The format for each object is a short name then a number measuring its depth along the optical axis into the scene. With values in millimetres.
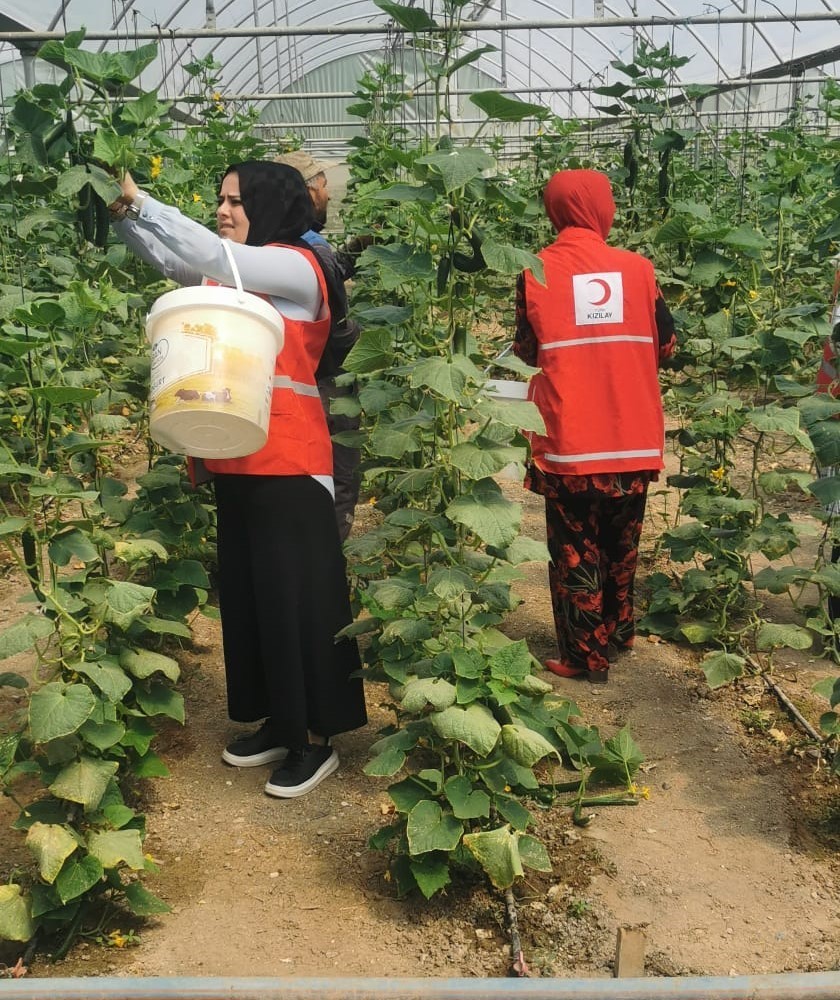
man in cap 3289
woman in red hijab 3535
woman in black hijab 2816
